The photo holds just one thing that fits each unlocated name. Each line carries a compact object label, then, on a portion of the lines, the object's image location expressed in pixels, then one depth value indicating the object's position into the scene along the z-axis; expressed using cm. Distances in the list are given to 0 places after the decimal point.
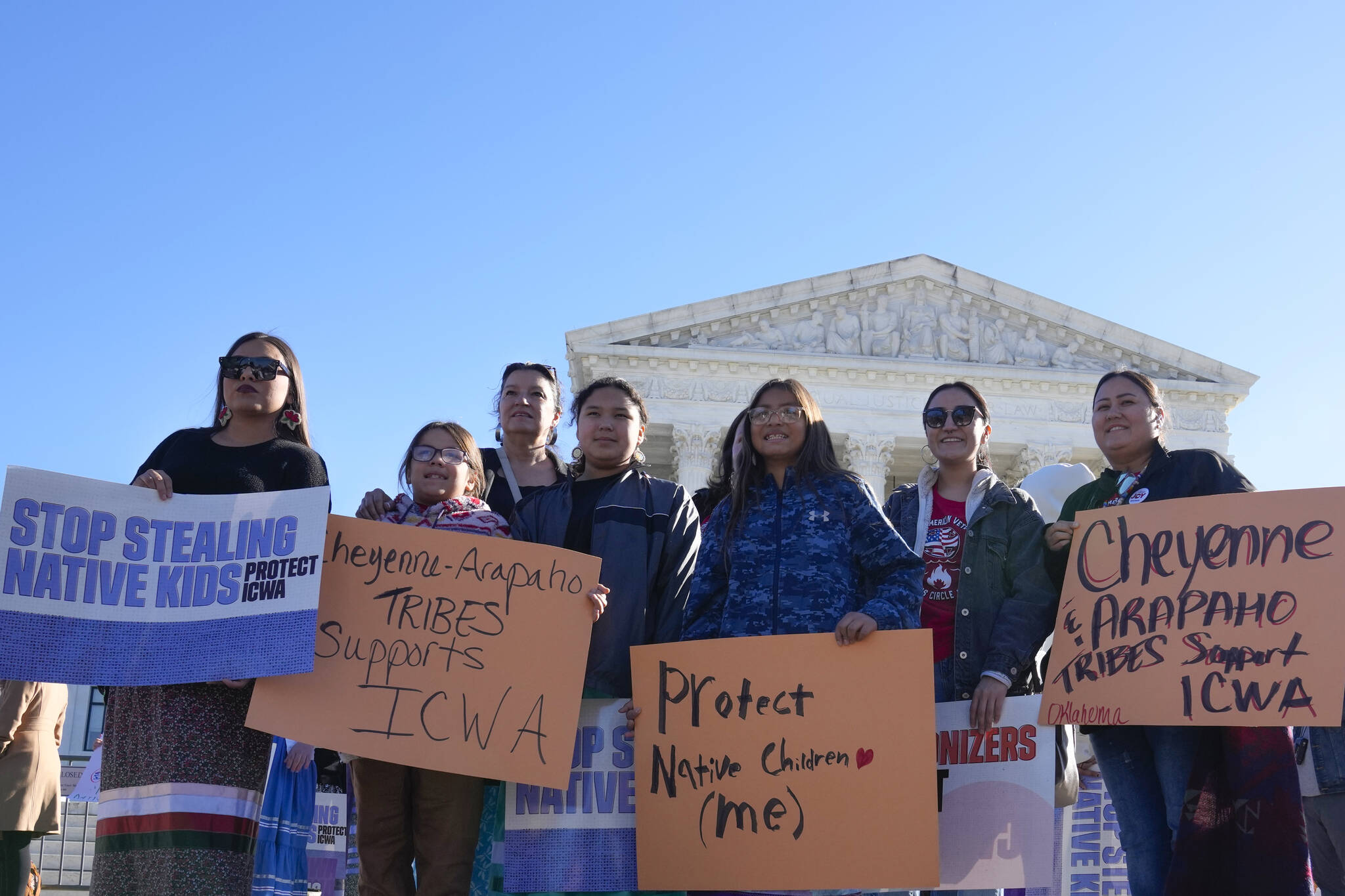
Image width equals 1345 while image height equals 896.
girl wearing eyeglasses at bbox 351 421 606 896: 357
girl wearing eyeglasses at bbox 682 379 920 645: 373
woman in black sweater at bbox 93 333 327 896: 331
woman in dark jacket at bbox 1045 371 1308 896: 351
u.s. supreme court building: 3206
